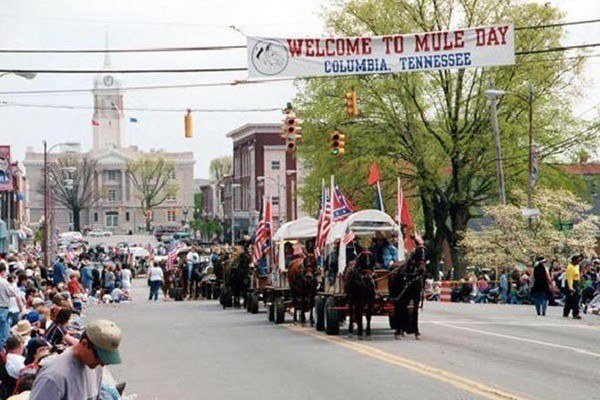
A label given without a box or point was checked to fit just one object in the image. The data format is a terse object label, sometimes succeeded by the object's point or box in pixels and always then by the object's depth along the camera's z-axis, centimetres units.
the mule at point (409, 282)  2403
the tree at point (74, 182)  16488
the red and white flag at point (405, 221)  2664
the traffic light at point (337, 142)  4147
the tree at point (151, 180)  18975
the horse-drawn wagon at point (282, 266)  3180
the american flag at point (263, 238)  3666
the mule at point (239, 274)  4016
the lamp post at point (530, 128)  5060
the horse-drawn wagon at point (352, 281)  2444
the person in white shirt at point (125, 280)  5484
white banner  3031
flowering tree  5391
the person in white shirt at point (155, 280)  5416
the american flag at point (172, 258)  5934
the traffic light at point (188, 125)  4041
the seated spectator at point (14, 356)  1552
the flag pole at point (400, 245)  2594
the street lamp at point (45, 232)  6758
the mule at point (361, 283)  2430
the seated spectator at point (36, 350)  1483
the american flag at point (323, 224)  2873
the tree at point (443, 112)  5888
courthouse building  19412
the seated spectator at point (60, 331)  1747
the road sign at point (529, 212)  4678
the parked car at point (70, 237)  11356
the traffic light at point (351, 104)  3691
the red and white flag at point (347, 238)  2567
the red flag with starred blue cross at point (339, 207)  2932
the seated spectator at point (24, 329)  1777
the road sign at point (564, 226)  4991
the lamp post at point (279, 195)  10881
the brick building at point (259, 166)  12694
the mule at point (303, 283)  2923
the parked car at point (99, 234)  15945
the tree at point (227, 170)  19646
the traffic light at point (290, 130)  4009
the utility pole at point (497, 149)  5166
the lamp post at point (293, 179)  10701
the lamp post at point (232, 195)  13125
